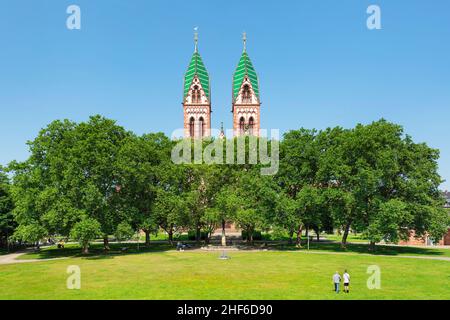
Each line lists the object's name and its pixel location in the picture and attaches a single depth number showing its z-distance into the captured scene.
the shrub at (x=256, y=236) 67.19
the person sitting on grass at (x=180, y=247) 49.23
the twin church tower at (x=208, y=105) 92.94
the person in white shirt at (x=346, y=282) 22.17
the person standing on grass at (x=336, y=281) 22.41
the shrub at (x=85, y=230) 39.50
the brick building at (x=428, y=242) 60.12
